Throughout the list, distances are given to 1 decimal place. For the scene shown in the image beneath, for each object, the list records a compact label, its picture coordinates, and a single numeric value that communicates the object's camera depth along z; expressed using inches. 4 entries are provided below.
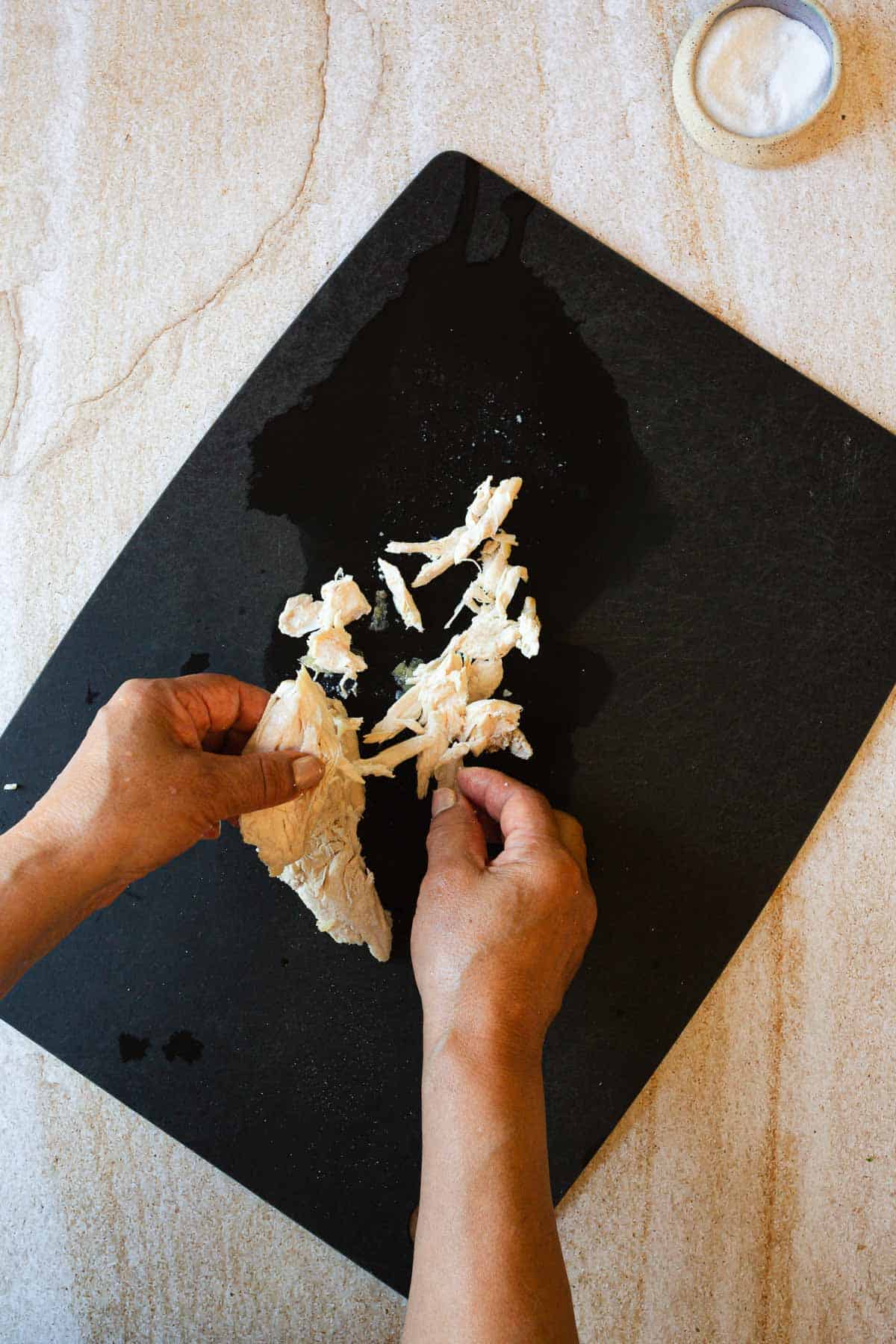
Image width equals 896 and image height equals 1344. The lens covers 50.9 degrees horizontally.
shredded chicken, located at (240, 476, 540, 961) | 40.1
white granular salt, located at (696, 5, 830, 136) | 43.4
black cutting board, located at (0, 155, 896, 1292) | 41.9
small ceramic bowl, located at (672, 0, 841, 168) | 42.6
